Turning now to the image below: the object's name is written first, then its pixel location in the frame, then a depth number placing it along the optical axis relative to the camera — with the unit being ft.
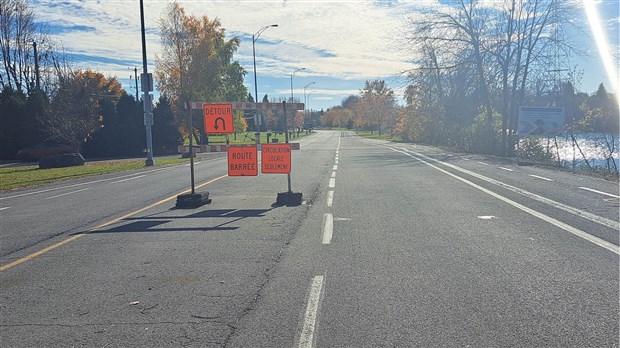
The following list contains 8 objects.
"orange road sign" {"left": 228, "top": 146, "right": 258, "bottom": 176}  40.19
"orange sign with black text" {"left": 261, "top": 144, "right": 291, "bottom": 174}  39.27
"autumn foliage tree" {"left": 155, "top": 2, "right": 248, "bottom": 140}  162.09
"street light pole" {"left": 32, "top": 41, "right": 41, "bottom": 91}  163.21
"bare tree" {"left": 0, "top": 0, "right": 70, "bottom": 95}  161.58
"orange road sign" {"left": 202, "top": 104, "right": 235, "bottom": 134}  37.63
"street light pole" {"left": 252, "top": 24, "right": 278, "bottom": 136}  177.97
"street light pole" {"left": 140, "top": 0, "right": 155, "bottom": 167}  94.26
